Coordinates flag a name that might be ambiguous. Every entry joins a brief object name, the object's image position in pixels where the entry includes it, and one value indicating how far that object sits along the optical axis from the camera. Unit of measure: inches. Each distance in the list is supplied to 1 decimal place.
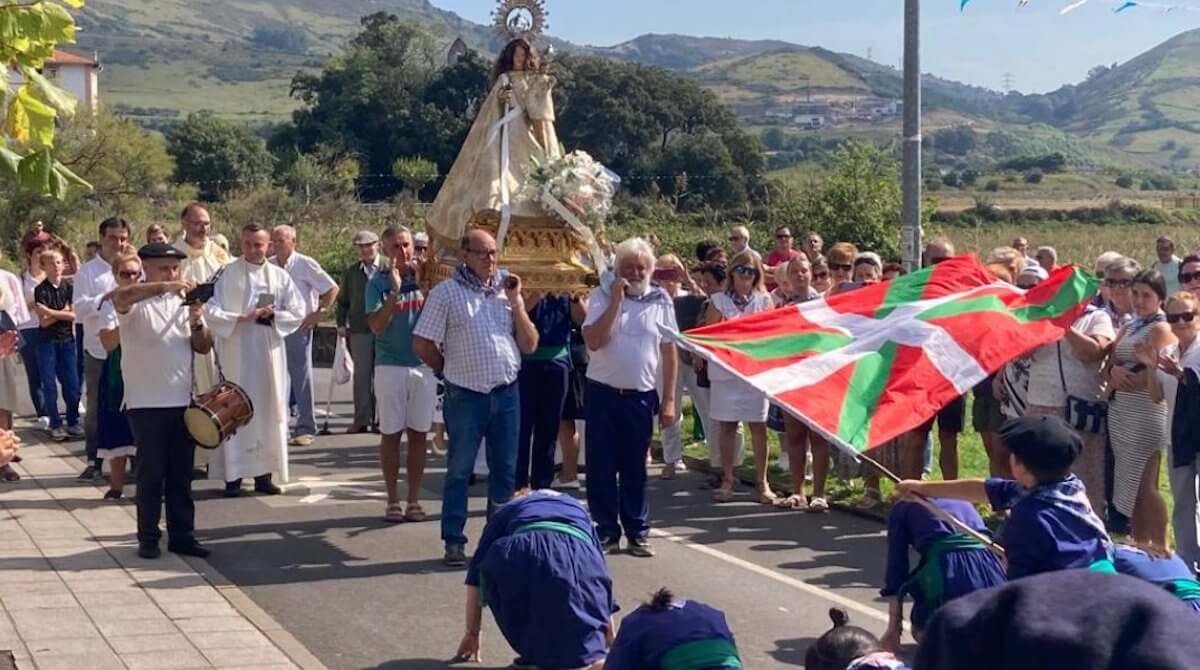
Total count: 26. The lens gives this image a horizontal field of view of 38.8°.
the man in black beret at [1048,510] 228.4
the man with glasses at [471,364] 393.4
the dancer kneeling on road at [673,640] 223.5
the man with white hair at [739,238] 598.2
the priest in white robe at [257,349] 474.9
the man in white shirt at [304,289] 526.3
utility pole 549.3
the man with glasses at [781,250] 644.8
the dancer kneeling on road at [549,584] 273.0
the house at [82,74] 4574.6
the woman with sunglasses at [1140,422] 384.5
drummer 394.3
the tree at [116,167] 1856.5
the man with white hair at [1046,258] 553.3
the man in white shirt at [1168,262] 669.3
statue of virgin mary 557.6
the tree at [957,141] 6250.0
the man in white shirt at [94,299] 518.0
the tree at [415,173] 1966.0
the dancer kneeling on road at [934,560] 280.8
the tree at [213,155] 2736.2
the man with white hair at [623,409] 408.5
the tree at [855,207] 1007.6
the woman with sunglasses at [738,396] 487.5
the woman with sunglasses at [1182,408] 370.9
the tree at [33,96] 209.5
